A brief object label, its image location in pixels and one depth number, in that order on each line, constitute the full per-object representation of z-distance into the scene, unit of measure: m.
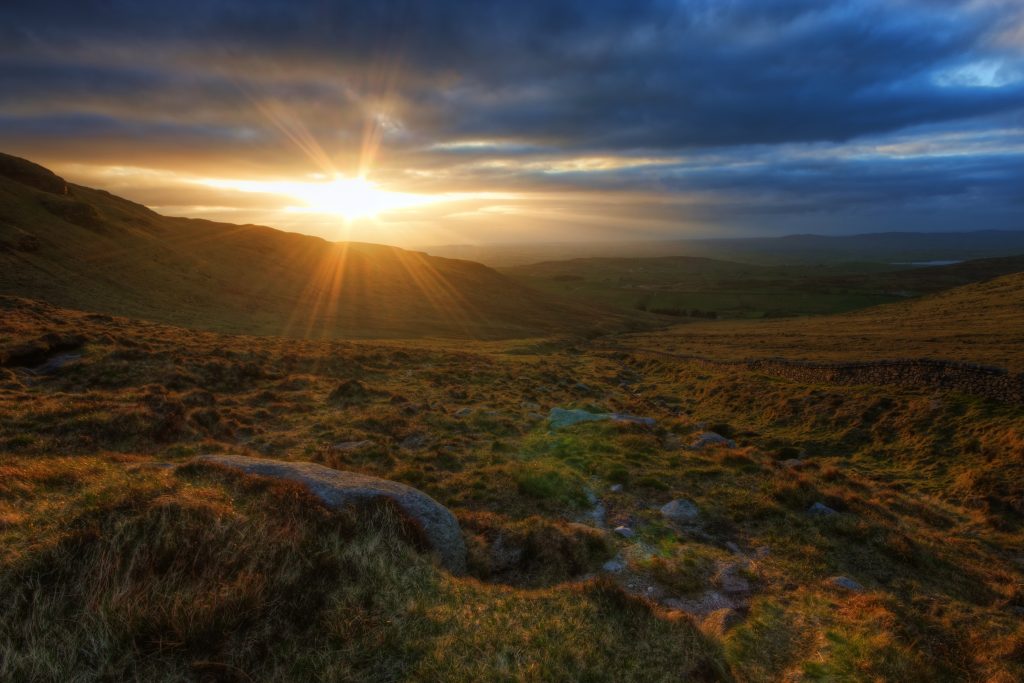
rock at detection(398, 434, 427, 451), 17.38
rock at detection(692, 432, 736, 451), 19.33
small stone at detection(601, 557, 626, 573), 9.84
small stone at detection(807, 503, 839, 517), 12.93
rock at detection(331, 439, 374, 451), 15.91
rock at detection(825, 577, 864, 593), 9.72
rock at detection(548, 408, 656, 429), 21.00
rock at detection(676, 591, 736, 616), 8.73
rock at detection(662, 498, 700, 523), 12.68
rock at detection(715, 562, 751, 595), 9.48
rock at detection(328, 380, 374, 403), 22.53
